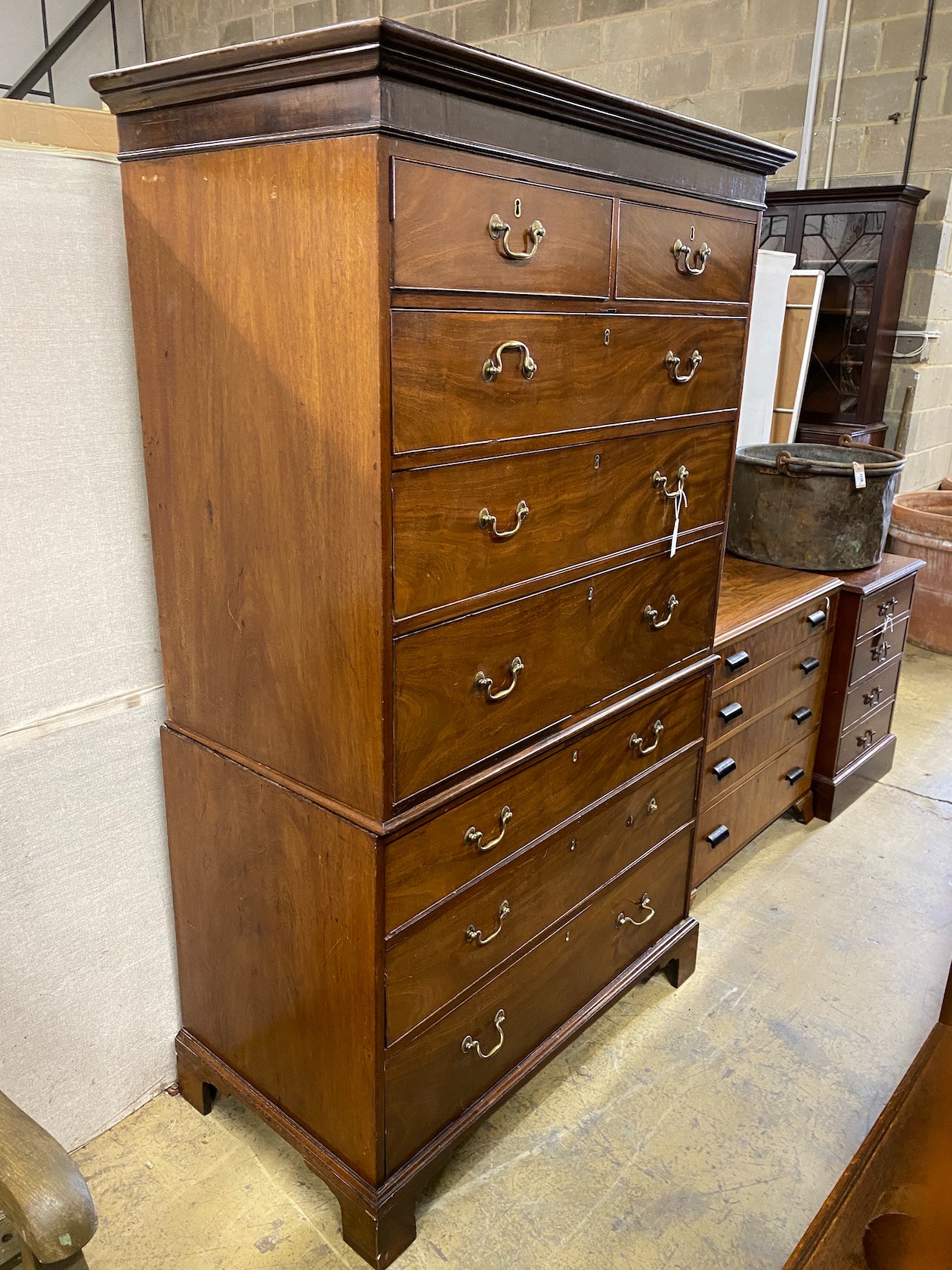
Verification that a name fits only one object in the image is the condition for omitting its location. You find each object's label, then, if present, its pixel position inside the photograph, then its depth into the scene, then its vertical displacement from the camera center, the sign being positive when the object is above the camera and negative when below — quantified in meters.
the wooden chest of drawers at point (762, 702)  2.34 -0.95
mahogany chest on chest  1.17 -0.30
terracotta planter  4.14 -0.98
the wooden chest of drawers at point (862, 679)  2.82 -1.03
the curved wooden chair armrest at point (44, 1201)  0.80 -0.72
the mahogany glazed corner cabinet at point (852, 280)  4.22 +0.16
